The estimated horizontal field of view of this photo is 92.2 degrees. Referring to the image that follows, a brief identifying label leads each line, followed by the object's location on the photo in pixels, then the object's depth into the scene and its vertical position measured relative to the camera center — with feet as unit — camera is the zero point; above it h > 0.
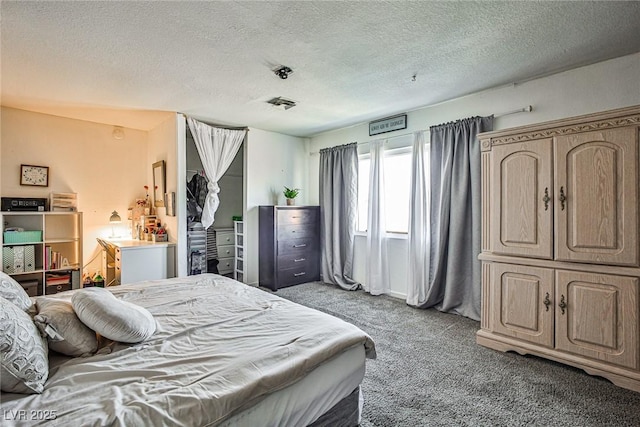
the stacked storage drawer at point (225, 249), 17.72 -2.00
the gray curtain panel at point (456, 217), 10.92 -0.15
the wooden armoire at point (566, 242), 6.87 -0.75
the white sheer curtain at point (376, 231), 14.14 -0.81
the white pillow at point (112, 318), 4.69 -1.61
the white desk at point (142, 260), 11.91 -1.84
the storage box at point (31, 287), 11.78 -2.72
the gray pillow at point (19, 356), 3.52 -1.69
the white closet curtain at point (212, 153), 13.93 +2.92
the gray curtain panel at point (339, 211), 15.37 +0.15
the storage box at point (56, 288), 12.45 -3.00
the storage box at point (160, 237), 13.50 -0.99
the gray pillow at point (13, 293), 5.07 -1.32
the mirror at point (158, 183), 14.24 +1.51
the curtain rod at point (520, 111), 9.94 +3.38
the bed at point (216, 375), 3.37 -2.07
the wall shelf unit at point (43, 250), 11.44 -1.36
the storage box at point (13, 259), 11.21 -1.60
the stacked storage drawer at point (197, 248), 15.15 -1.69
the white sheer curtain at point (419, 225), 12.37 -0.48
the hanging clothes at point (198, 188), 16.57 +1.45
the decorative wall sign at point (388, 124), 13.38 +4.03
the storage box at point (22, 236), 11.31 -0.77
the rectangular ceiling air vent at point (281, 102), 11.58 +4.30
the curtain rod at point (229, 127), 15.28 +4.43
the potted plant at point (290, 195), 16.07 +1.00
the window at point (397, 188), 13.74 +1.17
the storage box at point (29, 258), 11.64 -1.61
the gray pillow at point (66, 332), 4.48 -1.74
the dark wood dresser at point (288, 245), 15.01 -1.58
